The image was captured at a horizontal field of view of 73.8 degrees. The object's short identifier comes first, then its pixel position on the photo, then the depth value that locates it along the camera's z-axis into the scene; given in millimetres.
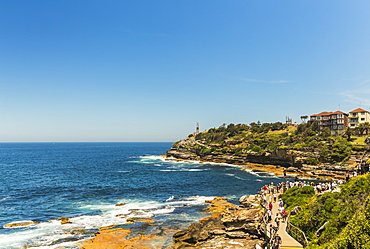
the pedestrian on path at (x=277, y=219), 24902
